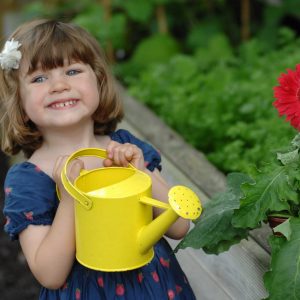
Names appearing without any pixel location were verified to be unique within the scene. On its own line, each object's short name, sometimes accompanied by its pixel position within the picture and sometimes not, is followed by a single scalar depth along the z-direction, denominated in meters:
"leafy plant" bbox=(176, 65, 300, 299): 2.03
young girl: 2.23
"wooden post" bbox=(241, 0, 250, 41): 5.46
